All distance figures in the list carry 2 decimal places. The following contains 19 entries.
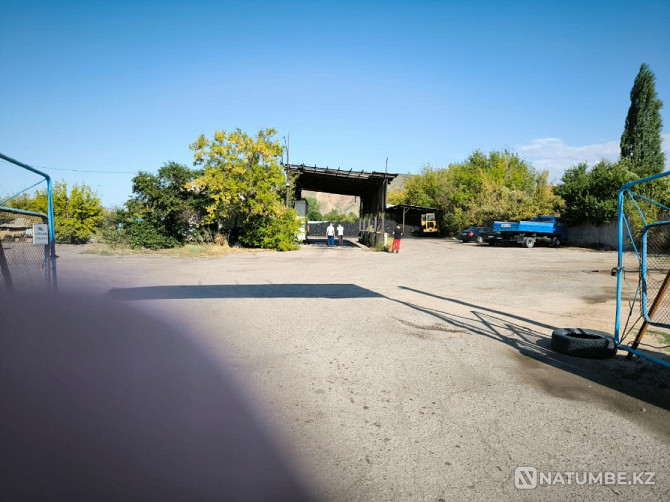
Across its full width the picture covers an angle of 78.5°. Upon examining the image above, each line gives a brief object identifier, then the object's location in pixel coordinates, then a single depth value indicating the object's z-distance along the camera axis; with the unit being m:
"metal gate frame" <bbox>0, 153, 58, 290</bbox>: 7.09
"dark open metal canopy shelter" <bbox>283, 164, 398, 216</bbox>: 24.55
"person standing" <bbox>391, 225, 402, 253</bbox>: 22.95
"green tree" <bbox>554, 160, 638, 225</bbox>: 28.41
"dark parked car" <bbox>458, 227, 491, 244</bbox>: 36.31
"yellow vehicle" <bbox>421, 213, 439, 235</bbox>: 51.16
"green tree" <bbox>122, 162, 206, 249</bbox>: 21.52
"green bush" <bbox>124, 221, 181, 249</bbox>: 21.36
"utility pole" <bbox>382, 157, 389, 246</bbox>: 24.22
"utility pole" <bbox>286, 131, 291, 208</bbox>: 23.61
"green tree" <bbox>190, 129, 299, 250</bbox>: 20.98
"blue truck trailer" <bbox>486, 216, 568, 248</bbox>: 29.66
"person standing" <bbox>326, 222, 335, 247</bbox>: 28.80
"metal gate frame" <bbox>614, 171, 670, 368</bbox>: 4.98
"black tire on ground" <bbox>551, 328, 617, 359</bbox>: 5.04
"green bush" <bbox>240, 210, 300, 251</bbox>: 22.69
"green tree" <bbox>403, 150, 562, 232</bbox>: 37.22
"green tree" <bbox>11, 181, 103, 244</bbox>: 25.39
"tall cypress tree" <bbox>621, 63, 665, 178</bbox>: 41.25
